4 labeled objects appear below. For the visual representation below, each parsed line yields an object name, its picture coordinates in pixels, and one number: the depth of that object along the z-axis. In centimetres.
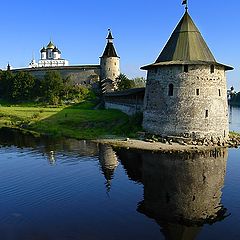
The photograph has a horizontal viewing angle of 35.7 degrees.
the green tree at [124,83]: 6181
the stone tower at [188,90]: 2878
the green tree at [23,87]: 6481
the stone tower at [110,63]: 6800
